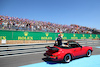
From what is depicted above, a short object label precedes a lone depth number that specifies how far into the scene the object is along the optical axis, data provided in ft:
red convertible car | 11.64
